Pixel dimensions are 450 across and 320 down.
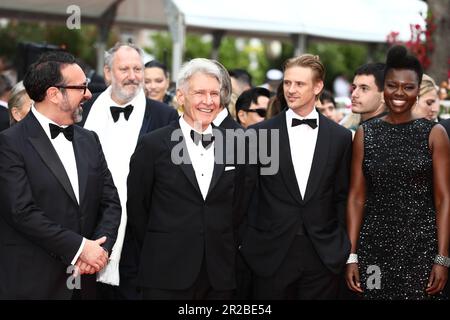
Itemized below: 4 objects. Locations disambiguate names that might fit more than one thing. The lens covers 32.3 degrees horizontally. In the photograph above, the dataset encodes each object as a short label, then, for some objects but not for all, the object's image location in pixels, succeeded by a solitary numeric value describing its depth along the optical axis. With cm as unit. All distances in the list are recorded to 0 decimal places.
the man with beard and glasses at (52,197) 436
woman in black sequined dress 488
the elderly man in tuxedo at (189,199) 478
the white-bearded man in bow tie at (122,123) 577
